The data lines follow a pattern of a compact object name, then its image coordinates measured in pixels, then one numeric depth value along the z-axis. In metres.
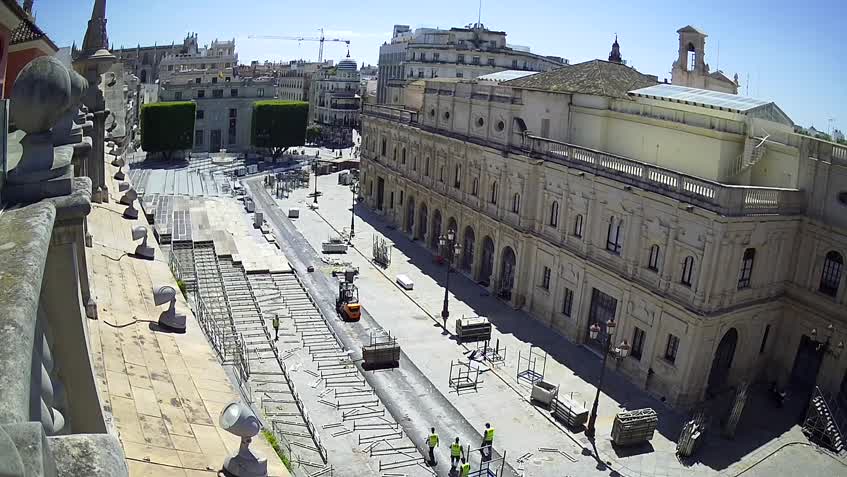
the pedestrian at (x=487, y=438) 25.94
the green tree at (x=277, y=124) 93.19
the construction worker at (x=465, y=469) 23.77
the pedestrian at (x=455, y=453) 24.80
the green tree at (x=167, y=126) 84.00
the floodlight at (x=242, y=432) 13.46
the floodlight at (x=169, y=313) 18.92
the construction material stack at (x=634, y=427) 27.39
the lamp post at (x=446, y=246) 39.41
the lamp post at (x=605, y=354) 27.19
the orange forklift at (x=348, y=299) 39.06
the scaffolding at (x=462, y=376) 31.80
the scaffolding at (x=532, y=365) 33.09
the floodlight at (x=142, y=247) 24.11
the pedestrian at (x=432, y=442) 25.38
